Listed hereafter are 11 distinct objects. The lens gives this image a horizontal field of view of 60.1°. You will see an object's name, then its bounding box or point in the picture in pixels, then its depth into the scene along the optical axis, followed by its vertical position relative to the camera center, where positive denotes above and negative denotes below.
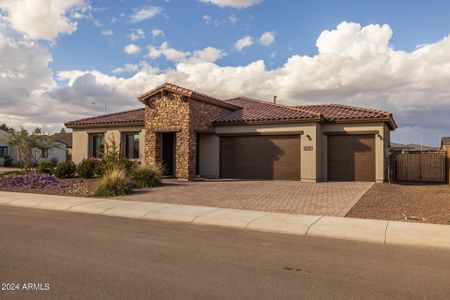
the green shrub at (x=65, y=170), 22.38 -0.90
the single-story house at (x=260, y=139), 20.61 +0.89
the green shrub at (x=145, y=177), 18.17 -1.05
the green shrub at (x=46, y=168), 24.34 -0.86
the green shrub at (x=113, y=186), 15.76 -1.29
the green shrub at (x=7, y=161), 47.80 -0.85
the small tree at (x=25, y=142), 26.77 +0.87
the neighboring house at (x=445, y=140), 40.02 +1.68
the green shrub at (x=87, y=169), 22.19 -0.83
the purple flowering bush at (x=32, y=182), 18.61 -1.37
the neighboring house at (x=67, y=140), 54.95 +2.12
